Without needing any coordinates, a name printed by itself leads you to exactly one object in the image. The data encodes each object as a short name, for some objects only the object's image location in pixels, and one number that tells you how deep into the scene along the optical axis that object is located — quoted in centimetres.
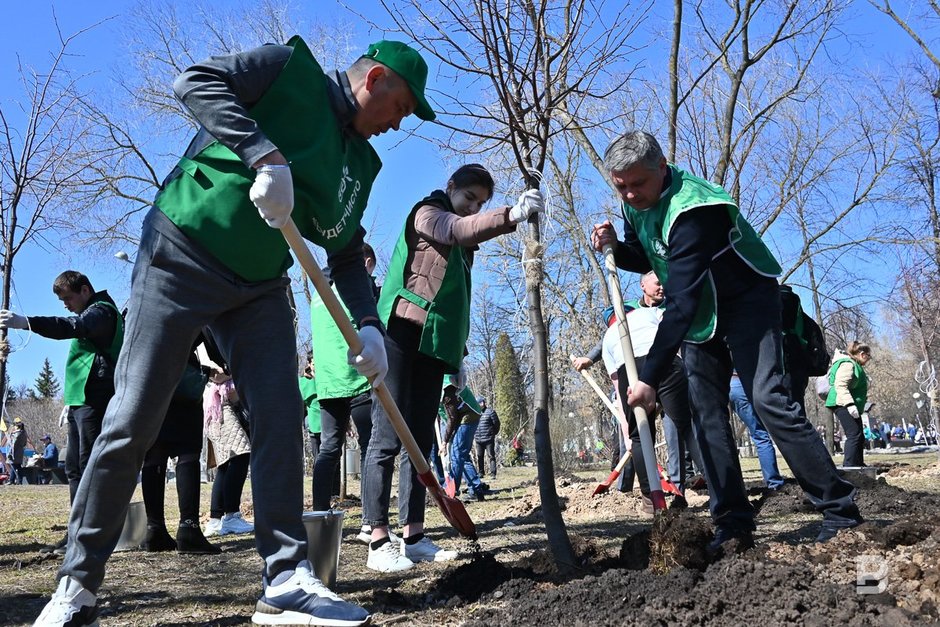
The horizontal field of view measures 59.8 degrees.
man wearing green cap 247
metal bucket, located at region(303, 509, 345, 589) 320
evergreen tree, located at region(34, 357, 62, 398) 7000
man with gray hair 345
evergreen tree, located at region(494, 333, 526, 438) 4419
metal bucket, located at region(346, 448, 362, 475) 1766
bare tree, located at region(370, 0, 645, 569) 342
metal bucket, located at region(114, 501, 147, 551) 502
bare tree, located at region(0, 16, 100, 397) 853
